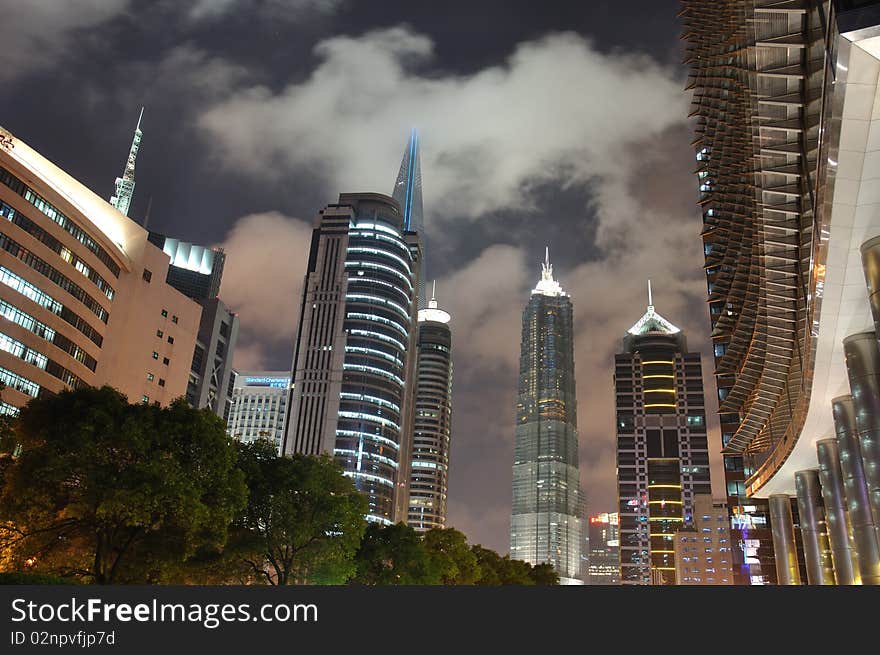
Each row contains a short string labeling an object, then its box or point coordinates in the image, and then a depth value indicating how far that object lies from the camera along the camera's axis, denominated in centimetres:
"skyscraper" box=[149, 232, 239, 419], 14375
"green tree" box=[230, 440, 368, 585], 4106
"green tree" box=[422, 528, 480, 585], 6589
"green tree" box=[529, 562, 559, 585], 9512
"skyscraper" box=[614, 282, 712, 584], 19625
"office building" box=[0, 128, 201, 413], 6731
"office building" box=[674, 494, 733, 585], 18300
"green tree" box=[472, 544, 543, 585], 7475
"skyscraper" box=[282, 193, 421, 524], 17462
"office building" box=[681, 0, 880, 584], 2488
